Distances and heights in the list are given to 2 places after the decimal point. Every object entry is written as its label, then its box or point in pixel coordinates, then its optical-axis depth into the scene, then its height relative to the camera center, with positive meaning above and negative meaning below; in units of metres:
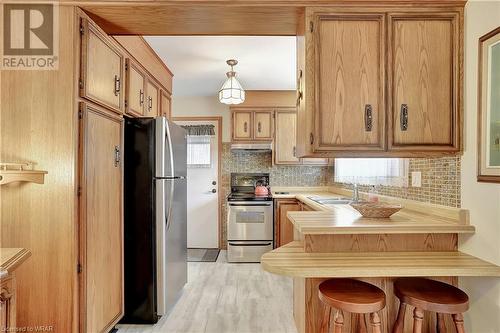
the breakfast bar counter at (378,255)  1.52 -0.50
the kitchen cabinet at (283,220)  4.13 -0.74
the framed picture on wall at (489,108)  1.52 +0.30
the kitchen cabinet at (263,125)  4.57 +0.61
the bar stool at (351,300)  1.47 -0.65
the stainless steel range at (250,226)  4.23 -0.84
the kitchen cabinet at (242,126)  4.59 +0.60
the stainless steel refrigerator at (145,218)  2.47 -0.42
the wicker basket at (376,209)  1.95 -0.28
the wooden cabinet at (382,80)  1.77 +0.50
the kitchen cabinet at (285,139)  4.54 +0.40
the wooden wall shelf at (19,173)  1.51 -0.04
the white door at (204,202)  4.86 -0.58
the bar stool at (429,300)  1.45 -0.65
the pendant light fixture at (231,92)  3.24 +0.79
